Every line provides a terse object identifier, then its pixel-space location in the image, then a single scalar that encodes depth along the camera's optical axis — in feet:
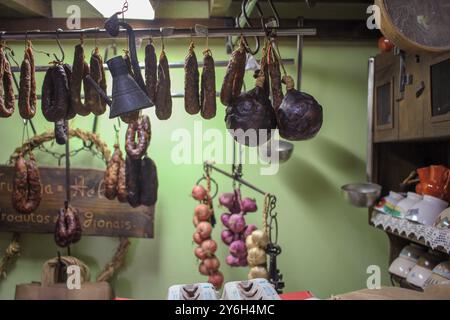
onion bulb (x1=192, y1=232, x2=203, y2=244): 6.45
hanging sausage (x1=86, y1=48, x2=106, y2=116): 4.18
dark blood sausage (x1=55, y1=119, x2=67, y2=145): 5.71
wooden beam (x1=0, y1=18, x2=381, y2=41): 7.34
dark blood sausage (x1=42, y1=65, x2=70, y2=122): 4.13
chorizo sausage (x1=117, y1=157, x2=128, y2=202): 6.07
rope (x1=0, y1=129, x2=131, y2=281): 6.98
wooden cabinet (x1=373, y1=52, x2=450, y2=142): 4.83
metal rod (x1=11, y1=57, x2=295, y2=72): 5.01
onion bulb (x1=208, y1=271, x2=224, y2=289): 6.36
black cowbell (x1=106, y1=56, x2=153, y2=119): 3.45
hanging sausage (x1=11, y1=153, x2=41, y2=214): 5.80
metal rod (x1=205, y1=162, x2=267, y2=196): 6.77
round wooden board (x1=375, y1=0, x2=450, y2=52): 3.46
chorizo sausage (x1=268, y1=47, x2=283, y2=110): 3.93
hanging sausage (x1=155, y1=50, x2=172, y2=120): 4.11
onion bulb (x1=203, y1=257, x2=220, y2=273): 6.38
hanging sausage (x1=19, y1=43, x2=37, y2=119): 4.10
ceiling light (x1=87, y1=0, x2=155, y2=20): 5.24
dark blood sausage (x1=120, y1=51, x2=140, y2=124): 3.79
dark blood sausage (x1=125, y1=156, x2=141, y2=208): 6.01
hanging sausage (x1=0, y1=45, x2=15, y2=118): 4.11
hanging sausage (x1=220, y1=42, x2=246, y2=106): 3.98
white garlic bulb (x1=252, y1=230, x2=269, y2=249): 5.61
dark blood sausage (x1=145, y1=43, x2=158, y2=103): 4.06
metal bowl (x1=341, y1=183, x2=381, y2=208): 6.59
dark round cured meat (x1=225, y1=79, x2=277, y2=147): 3.68
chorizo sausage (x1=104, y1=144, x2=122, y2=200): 6.10
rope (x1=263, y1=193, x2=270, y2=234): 5.78
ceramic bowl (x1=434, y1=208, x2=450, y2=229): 4.78
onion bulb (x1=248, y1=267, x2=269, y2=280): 5.55
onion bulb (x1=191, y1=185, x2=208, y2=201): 6.54
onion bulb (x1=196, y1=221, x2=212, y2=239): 6.40
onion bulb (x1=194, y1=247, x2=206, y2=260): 6.39
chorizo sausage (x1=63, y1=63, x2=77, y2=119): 4.20
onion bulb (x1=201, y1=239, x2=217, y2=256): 6.35
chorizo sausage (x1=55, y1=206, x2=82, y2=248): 6.11
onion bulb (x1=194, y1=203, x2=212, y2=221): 6.42
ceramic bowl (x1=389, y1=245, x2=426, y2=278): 6.14
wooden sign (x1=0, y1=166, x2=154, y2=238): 7.15
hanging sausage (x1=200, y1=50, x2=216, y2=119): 4.11
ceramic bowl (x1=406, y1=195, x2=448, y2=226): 5.27
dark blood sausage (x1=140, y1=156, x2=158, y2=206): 6.05
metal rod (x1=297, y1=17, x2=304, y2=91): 4.29
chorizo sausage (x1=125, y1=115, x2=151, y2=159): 5.74
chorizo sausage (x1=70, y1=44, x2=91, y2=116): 4.10
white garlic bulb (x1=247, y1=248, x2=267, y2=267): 5.58
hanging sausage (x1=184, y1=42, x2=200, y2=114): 4.12
